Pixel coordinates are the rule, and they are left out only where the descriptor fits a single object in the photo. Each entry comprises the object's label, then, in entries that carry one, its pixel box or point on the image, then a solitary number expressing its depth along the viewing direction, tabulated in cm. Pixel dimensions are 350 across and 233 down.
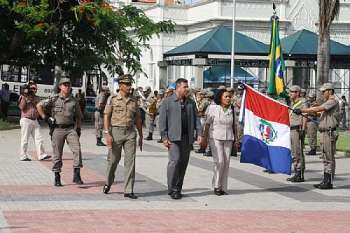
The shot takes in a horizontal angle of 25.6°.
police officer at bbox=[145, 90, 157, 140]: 2655
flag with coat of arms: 1394
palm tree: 2444
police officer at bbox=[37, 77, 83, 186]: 1342
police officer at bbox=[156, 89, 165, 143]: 2573
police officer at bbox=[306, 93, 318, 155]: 2220
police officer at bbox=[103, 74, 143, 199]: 1232
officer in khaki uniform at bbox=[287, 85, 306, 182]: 1515
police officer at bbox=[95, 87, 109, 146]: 2258
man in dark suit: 1253
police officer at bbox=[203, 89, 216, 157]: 2027
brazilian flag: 1955
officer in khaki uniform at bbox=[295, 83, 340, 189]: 1410
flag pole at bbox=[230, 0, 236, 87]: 3091
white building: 4512
